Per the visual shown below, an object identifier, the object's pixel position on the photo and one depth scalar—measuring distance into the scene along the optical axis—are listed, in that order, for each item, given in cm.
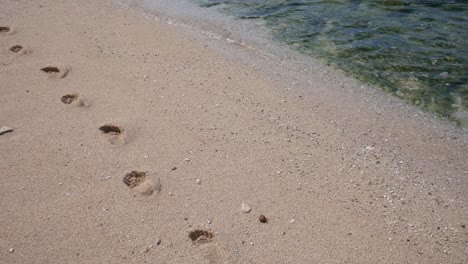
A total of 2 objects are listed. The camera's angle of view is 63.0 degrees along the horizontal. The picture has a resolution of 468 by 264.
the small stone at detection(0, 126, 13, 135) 439
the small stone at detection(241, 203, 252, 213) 365
